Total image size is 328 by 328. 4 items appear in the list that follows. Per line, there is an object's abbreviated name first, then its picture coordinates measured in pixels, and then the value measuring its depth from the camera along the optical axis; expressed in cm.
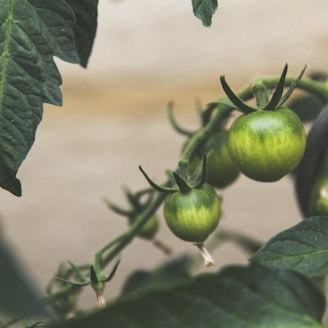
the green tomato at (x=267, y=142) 46
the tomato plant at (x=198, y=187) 39
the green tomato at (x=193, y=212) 47
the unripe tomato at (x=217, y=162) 51
